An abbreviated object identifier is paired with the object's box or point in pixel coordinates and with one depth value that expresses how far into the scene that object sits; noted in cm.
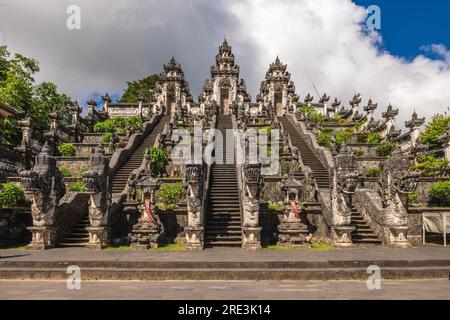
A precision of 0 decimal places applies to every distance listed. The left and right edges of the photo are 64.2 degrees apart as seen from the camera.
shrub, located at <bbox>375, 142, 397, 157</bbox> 2533
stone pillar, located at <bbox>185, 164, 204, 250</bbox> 1245
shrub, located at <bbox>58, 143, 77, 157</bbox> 2538
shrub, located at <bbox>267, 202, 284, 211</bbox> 1641
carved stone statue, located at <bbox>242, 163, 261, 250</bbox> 1256
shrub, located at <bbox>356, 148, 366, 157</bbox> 2468
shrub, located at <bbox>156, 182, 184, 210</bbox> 1705
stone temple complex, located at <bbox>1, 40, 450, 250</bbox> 1280
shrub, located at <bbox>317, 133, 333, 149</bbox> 2628
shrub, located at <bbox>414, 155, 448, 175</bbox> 2214
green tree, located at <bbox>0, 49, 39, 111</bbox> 2800
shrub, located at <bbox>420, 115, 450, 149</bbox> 3775
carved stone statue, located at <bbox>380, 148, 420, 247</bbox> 1280
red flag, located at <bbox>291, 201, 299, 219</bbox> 1338
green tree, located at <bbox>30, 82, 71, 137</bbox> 3219
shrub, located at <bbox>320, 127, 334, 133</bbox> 3140
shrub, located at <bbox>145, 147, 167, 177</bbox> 2062
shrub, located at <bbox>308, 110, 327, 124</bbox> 3614
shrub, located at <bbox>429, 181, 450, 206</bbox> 1778
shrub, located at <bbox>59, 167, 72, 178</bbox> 2069
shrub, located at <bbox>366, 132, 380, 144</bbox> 2848
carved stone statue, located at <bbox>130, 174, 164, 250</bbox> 1284
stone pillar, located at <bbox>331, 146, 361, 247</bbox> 1275
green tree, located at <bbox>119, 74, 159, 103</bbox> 6266
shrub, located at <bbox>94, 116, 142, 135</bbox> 3219
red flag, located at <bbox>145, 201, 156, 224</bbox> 1316
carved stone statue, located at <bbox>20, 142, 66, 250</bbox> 1245
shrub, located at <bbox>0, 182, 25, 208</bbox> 1586
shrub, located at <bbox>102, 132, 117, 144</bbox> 2813
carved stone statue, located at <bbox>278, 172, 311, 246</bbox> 1313
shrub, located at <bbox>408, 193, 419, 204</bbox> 1841
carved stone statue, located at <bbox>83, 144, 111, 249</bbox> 1270
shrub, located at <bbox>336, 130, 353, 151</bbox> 2660
